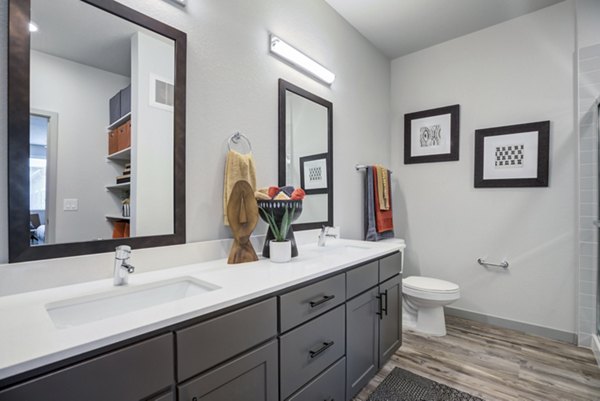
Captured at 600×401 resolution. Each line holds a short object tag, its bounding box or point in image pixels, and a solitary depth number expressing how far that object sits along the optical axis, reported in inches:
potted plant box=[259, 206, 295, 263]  54.8
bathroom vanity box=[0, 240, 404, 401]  22.9
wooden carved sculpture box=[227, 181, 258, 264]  52.4
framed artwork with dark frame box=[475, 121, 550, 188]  89.7
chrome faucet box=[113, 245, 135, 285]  38.8
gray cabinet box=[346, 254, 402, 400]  56.5
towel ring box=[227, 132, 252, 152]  59.5
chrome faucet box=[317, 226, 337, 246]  74.8
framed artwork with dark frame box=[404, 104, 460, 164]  106.5
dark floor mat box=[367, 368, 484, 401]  60.5
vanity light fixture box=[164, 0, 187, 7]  50.2
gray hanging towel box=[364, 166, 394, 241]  99.5
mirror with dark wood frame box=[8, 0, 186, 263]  36.2
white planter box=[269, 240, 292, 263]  54.7
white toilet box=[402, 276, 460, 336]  85.7
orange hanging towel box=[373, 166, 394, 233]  101.3
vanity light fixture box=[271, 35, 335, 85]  67.7
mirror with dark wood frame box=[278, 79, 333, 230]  71.6
